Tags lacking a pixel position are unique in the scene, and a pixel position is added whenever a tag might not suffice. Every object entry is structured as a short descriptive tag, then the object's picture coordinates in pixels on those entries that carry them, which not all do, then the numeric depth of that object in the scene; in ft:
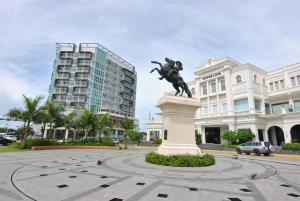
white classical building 108.58
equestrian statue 42.42
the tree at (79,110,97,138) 104.88
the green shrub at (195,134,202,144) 129.70
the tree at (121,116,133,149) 121.70
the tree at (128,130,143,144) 159.74
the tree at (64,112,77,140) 110.32
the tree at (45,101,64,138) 91.71
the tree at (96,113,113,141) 111.65
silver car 73.92
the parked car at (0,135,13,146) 96.40
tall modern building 222.69
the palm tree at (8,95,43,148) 76.64
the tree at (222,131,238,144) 106.27
